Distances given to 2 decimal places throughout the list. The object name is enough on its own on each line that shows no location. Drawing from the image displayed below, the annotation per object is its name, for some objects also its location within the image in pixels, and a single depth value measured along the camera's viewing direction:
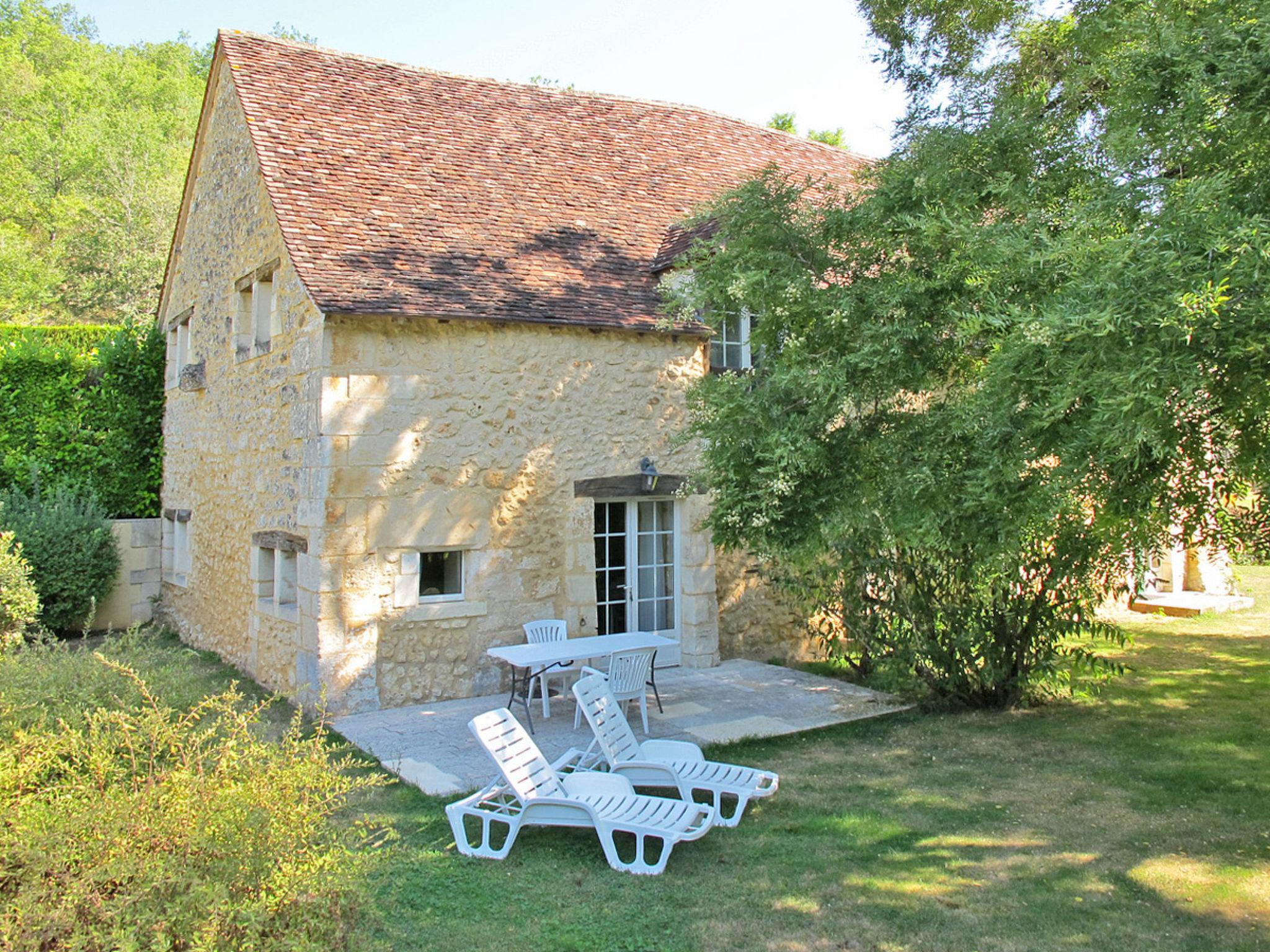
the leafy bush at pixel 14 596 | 10.37
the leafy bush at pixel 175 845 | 3.12
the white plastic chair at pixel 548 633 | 8.91
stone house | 8.58
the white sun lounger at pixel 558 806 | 5.03
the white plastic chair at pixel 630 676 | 7.39
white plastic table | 7.63
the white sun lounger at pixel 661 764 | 5.71
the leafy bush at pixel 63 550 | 11.83
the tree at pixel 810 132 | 24.22
